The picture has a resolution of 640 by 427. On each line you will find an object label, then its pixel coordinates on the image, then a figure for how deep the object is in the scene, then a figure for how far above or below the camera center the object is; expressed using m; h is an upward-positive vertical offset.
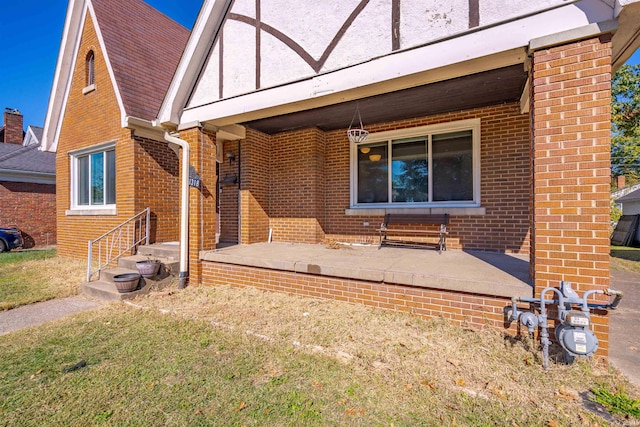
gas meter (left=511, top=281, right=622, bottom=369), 2.63 -1.00
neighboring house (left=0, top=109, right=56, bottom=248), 11.59 +0.74
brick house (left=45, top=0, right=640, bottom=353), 2.95 +1.40
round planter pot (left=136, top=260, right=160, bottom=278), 5.33 -0.97
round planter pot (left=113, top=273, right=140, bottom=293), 4.96 -1.14
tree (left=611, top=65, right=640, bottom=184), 12.10 +4.20
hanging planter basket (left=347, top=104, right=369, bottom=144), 5.58 +1.42
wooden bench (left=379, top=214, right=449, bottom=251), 5.94 -0.29
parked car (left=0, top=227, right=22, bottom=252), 10.78 -0.92
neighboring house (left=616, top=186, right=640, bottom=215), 16.82 +0.52
